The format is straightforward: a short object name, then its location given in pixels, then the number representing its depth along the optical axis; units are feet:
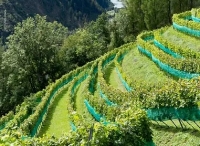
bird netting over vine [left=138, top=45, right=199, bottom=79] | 108.23
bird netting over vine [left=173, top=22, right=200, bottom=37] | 139.03
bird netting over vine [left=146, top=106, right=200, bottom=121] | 76.02
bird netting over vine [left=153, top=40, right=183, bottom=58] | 128.32
